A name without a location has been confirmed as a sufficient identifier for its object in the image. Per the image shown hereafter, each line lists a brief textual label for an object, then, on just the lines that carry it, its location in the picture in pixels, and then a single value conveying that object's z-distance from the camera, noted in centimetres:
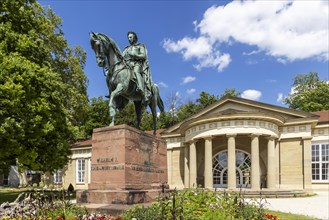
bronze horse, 1116
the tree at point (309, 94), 5178
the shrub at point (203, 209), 736
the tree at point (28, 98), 1639
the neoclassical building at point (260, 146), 2875
